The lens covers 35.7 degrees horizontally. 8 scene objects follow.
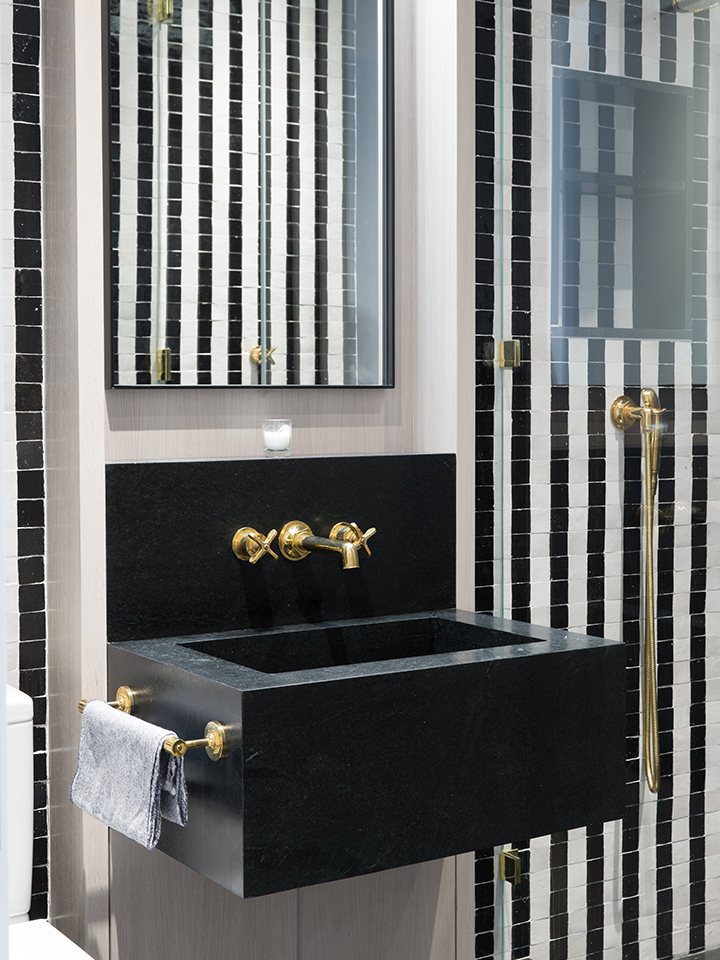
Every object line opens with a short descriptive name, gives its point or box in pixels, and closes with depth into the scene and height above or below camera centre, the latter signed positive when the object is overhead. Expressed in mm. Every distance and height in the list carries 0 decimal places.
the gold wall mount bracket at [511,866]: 2146 -815
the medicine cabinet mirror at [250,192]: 2029 +487
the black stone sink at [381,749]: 1575 -467
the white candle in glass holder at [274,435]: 2115 +20
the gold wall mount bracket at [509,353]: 2146 +176
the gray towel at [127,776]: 1648 -505
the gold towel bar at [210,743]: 1583 -429
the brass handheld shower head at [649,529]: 1886 -145
